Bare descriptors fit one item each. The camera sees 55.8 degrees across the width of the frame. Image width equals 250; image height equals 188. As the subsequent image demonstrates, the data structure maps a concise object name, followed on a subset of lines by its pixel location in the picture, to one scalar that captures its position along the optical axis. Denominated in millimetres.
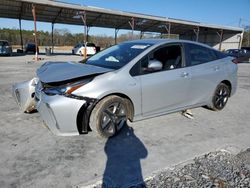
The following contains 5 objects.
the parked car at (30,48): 30812
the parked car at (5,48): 23172
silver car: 3371
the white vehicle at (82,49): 28656
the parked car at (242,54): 24675
